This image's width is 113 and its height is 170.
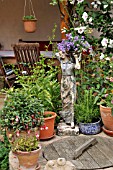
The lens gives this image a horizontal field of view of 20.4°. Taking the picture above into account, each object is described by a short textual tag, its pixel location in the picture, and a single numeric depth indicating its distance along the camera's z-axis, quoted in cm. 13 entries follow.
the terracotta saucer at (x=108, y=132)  334
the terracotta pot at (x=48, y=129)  324
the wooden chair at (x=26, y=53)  462
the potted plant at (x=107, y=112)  327
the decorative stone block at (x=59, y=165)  234
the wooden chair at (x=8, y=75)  476
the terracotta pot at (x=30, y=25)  562
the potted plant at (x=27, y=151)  247
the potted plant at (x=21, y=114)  283
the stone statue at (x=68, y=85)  335
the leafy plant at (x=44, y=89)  349
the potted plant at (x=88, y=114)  341
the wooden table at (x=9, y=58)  521
